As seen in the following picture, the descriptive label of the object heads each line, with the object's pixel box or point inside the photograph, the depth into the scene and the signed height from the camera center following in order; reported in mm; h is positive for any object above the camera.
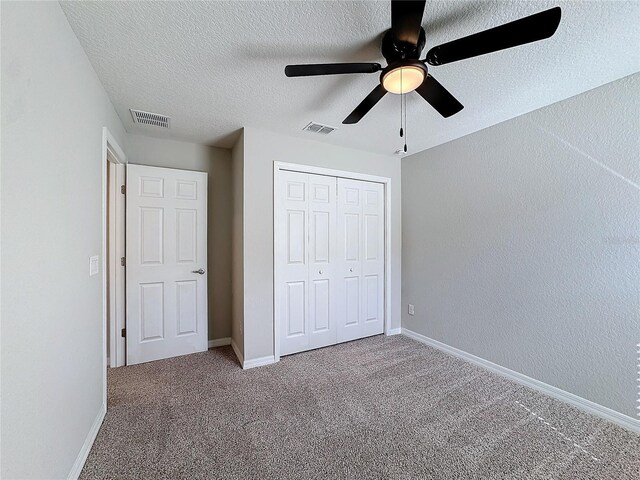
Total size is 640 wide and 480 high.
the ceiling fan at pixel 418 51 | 1089 +901
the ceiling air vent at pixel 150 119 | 2285 +1115
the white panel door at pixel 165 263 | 2637 -227
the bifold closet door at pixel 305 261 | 2832 -229
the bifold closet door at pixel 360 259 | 3203 -232
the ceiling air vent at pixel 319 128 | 2545 +1120
